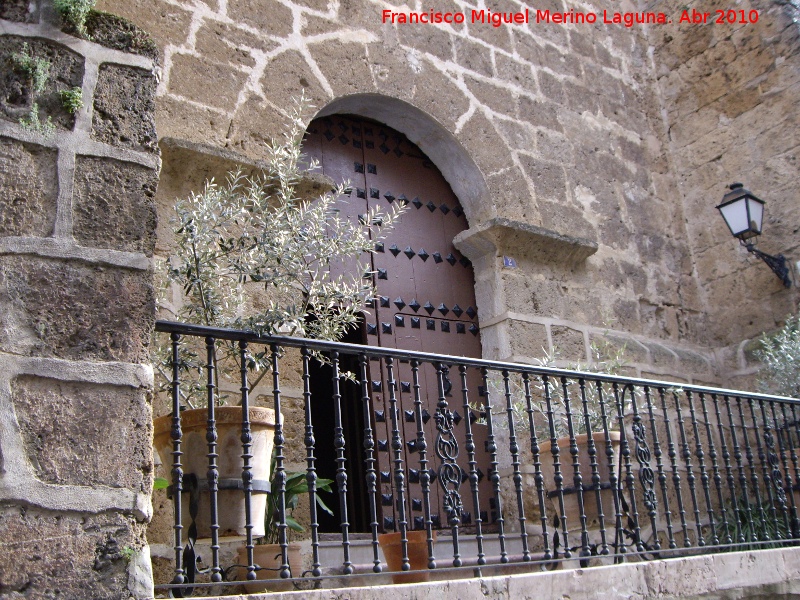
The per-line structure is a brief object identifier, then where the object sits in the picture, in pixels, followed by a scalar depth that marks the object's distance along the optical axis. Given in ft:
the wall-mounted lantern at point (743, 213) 21.88
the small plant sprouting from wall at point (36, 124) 8.81
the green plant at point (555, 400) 17.42
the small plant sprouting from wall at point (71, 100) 9.08
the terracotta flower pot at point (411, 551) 12.66
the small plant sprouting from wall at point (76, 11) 9.14
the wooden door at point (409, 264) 17.61
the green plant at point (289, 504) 12.56
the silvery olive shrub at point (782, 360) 20.44
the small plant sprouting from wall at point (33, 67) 8.87
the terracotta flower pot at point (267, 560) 12.02
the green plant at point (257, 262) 11.81
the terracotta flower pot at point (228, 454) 10.77
